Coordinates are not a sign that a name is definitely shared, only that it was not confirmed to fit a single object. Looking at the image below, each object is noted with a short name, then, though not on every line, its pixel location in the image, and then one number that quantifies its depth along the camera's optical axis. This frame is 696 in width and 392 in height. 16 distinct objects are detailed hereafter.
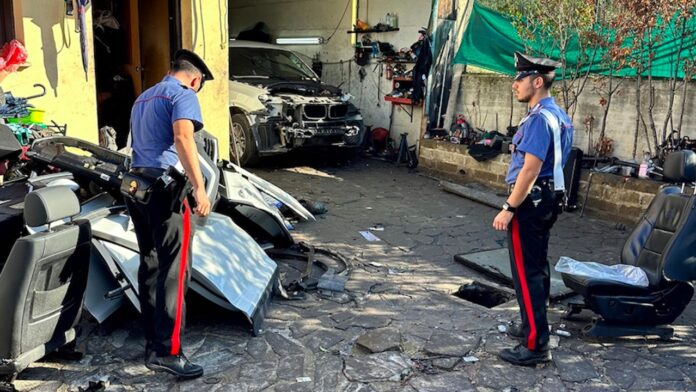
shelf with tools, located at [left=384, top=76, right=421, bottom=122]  11.21
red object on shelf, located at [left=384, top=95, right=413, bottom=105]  11.16
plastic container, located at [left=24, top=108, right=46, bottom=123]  5.98
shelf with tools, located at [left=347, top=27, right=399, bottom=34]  11.86
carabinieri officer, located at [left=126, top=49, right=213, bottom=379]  3.51
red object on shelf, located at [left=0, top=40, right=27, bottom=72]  6.14
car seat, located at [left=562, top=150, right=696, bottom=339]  4.02
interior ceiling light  13.71
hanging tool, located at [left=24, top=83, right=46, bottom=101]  6.46
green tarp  7.71
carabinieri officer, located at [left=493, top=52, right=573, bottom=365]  3.67
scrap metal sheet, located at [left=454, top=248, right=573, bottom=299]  5.12
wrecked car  9.62
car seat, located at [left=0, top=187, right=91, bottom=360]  3.17
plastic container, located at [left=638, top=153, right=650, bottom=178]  7.43
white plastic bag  4.21
